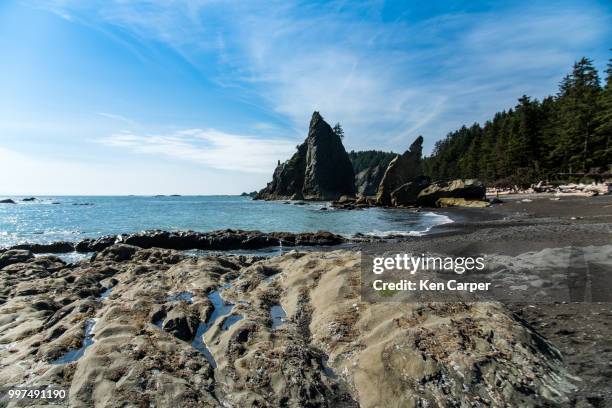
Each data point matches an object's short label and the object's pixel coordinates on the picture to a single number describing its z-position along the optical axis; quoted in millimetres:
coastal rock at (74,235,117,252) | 25000
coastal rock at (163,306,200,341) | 6938
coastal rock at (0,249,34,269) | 17656
